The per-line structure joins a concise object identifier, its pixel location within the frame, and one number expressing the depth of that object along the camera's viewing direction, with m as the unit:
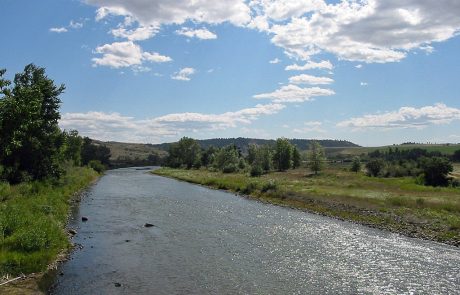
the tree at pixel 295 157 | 152.75
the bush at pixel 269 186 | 74.50
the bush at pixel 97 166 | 163.12
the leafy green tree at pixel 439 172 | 80.81
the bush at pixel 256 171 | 114.25
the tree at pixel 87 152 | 190.38
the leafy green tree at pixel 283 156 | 143.50
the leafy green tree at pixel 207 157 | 185.20
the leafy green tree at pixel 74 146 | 137.38
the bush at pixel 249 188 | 78.23
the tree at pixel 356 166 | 122.81
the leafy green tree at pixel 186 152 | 193.00
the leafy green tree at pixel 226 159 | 147.88
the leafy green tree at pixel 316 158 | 116.62
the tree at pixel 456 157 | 185.32
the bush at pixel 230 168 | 140.88
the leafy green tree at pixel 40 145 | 60.71
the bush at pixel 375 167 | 108.19
